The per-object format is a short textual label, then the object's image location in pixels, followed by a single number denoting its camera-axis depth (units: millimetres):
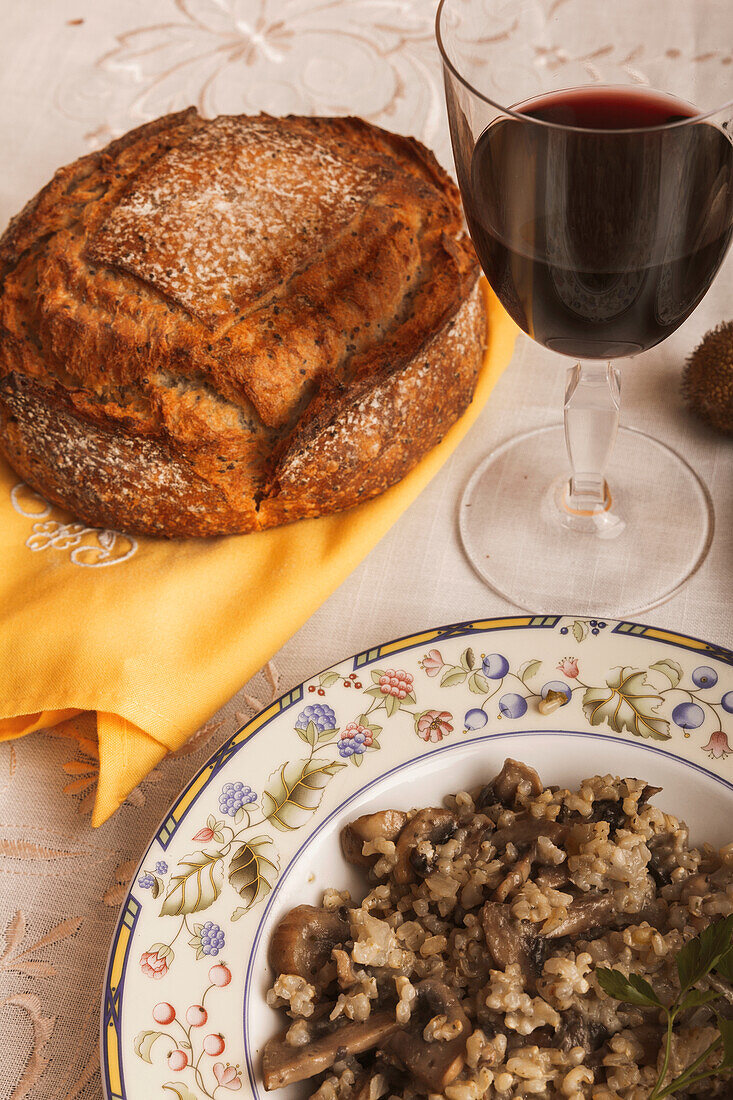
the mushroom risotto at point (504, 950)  479
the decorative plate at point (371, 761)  496
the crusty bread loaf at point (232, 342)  573
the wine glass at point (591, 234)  502
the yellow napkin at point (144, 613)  559
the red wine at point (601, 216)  497
